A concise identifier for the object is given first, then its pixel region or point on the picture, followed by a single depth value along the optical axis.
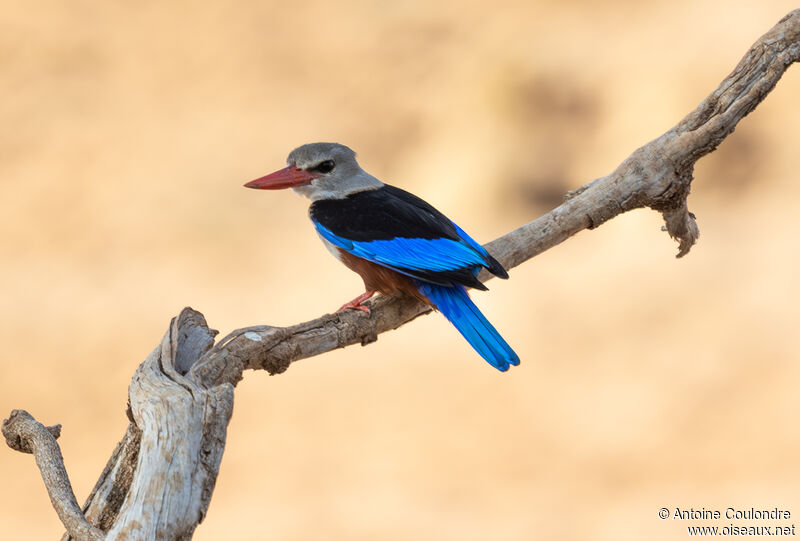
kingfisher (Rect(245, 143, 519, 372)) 6.06
